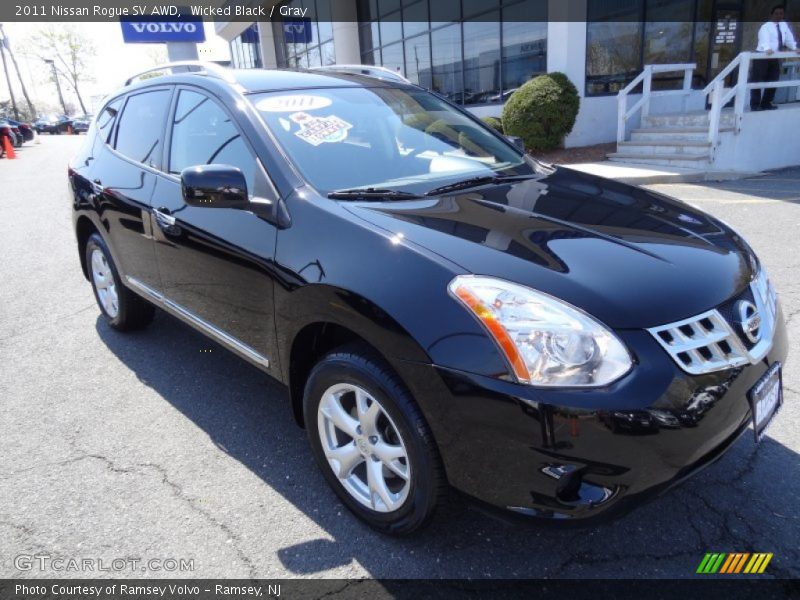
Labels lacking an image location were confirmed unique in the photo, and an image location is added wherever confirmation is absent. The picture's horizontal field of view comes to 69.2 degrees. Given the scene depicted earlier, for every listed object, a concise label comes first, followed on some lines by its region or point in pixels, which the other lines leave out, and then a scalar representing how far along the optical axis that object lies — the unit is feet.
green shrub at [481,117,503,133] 42.80
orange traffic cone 79.77
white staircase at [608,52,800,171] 31.35
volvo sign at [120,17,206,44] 90.38
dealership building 40.50
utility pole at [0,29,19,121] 170.57
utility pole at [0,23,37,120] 191.31
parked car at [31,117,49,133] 181.37
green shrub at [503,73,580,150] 38.19
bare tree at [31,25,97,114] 223.30
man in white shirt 32.65
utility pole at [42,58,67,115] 227.61
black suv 5.69
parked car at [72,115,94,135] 177.17
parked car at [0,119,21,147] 88.21
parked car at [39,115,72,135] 178.50
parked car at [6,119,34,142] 107.56
